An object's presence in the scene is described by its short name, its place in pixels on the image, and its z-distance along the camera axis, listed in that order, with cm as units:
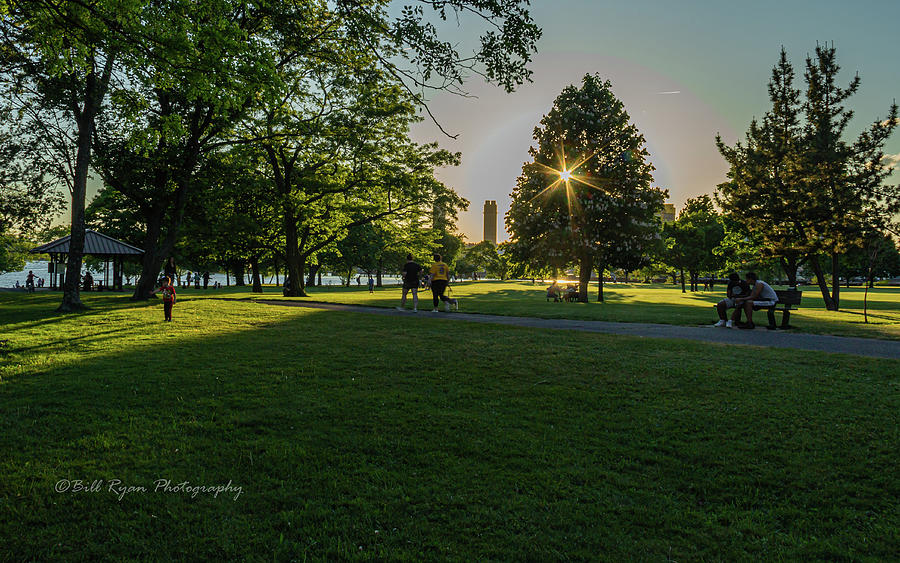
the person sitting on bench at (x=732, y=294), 1318
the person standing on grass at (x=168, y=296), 1276
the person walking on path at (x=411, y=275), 1731
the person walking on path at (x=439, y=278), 1731
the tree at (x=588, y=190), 2989
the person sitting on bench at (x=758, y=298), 1278
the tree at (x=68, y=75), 776
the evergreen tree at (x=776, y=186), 2508
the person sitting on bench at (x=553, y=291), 2950
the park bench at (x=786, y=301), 1278
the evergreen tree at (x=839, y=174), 2361
